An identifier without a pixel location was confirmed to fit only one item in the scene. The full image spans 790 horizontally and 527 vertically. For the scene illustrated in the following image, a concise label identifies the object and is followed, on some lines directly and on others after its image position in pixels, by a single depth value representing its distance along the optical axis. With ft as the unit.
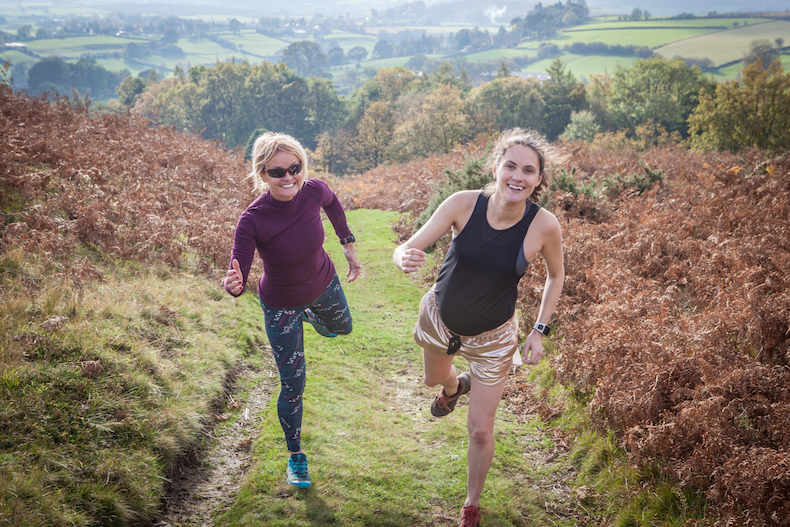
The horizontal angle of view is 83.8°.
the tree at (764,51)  254.51
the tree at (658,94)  196.75
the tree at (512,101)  227.61
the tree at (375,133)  224.94
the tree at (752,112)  101.40
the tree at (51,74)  383.86
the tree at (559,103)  225.56
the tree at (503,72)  281.95
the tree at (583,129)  185.37
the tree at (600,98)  220.64
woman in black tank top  10.49
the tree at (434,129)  159.33
